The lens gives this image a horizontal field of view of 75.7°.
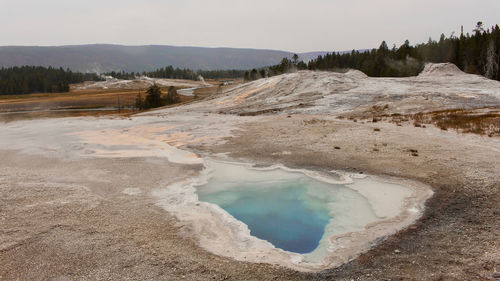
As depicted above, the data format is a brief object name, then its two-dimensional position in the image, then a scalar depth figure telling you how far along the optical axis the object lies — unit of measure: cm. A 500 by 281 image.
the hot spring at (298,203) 938
